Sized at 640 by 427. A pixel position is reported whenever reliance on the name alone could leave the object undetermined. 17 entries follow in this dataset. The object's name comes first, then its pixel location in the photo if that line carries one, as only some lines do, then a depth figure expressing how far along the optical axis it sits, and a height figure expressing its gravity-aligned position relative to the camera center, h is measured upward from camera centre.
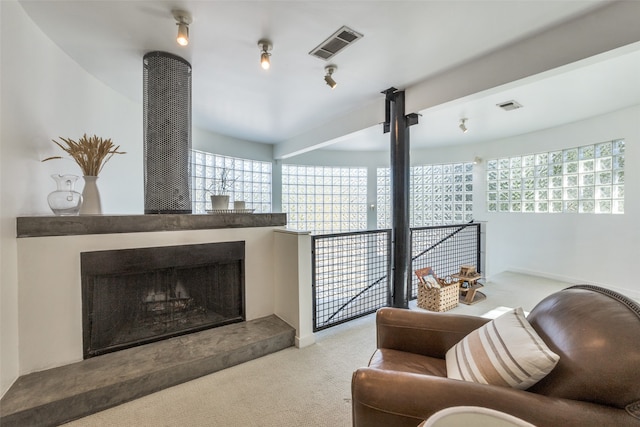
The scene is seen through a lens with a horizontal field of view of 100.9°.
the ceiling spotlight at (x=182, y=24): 1.72 +1.25
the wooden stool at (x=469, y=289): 3.32 -0.99
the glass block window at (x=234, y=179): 4.33 +0.62
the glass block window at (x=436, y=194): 5.56 +0.39
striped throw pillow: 0.92 -0.56
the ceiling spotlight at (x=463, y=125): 3.85 +1.28
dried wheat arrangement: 1.90 +0.45
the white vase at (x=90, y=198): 1.95 +0.12
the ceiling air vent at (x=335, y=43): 1.94 +1.32
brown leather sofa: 0.77 -0.57
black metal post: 2.98 +0.15
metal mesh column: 2.18 +0.65
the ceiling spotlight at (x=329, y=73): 2.38 +1.29
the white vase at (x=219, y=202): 2.49 +0.10
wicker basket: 3.05 -1.01
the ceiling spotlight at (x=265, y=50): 1.99 +1.26
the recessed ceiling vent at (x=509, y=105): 3.24 +1.33
